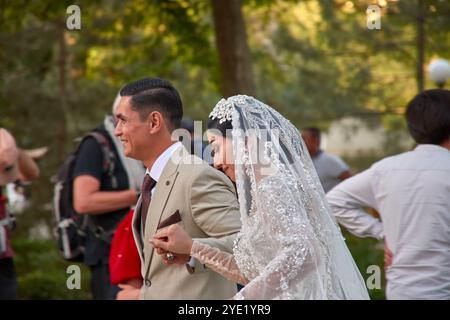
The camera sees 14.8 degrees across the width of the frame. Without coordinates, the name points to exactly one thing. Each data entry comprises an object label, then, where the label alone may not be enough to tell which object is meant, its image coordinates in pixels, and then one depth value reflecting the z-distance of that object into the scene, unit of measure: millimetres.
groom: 7767
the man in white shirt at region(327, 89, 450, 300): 8923
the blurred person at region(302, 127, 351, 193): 21977
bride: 7079
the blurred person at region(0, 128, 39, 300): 12332
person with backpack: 12519
